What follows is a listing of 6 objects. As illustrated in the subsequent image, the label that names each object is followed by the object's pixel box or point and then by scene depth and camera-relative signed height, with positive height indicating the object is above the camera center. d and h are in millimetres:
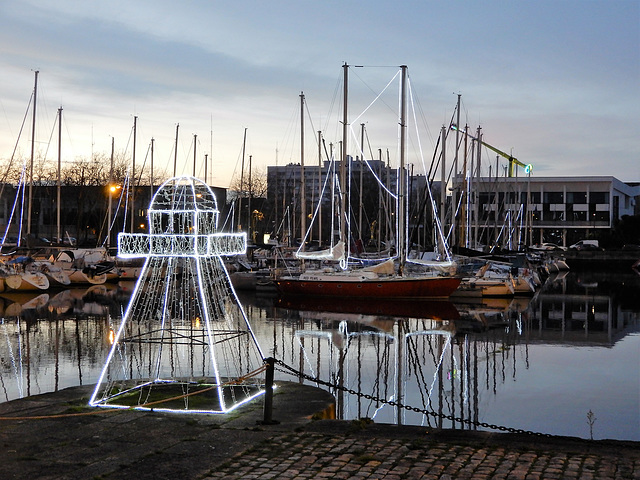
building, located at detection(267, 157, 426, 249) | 73656 +2950
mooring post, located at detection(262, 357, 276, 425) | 13117 -2801
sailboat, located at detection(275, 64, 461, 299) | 44031 -2592
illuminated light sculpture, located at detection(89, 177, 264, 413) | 14609 -1900
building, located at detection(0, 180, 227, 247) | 86750 +2776
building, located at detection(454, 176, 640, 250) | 133625 +5720
